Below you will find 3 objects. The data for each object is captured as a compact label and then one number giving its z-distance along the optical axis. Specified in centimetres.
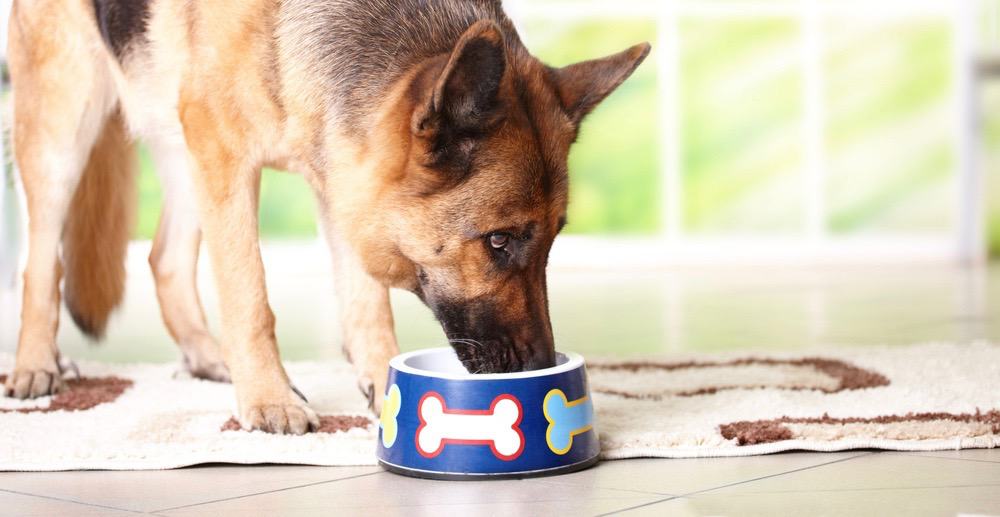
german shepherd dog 219
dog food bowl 203
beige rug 220
